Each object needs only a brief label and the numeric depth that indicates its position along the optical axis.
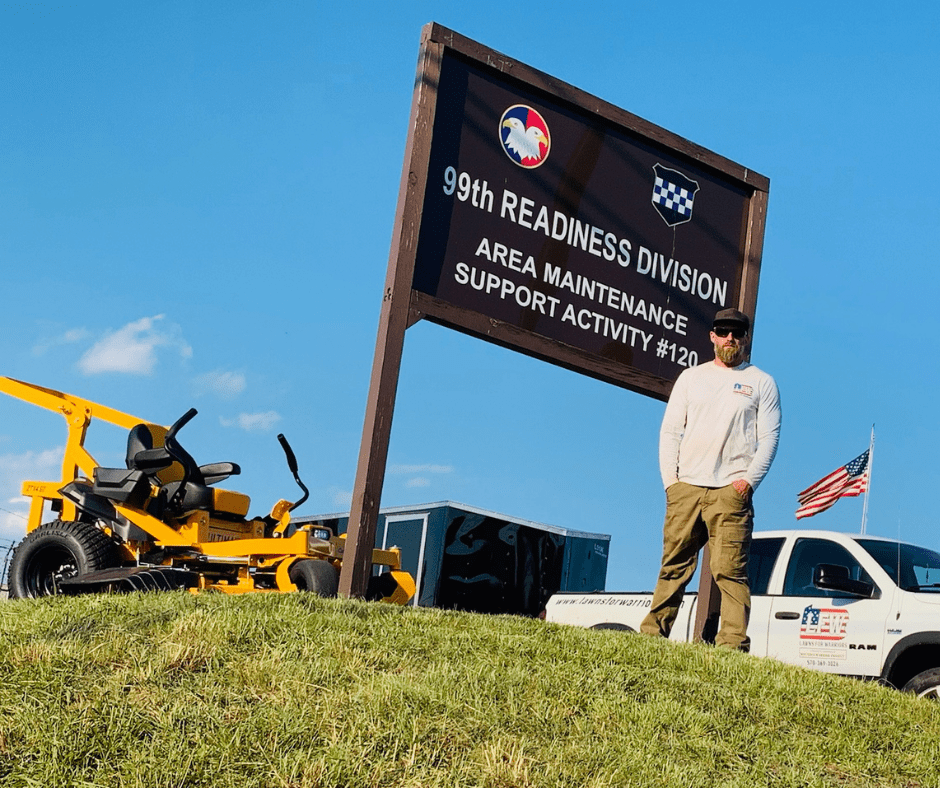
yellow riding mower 9.76
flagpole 13.03
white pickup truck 8.50
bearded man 7.55
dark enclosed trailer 13.64
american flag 13.68
